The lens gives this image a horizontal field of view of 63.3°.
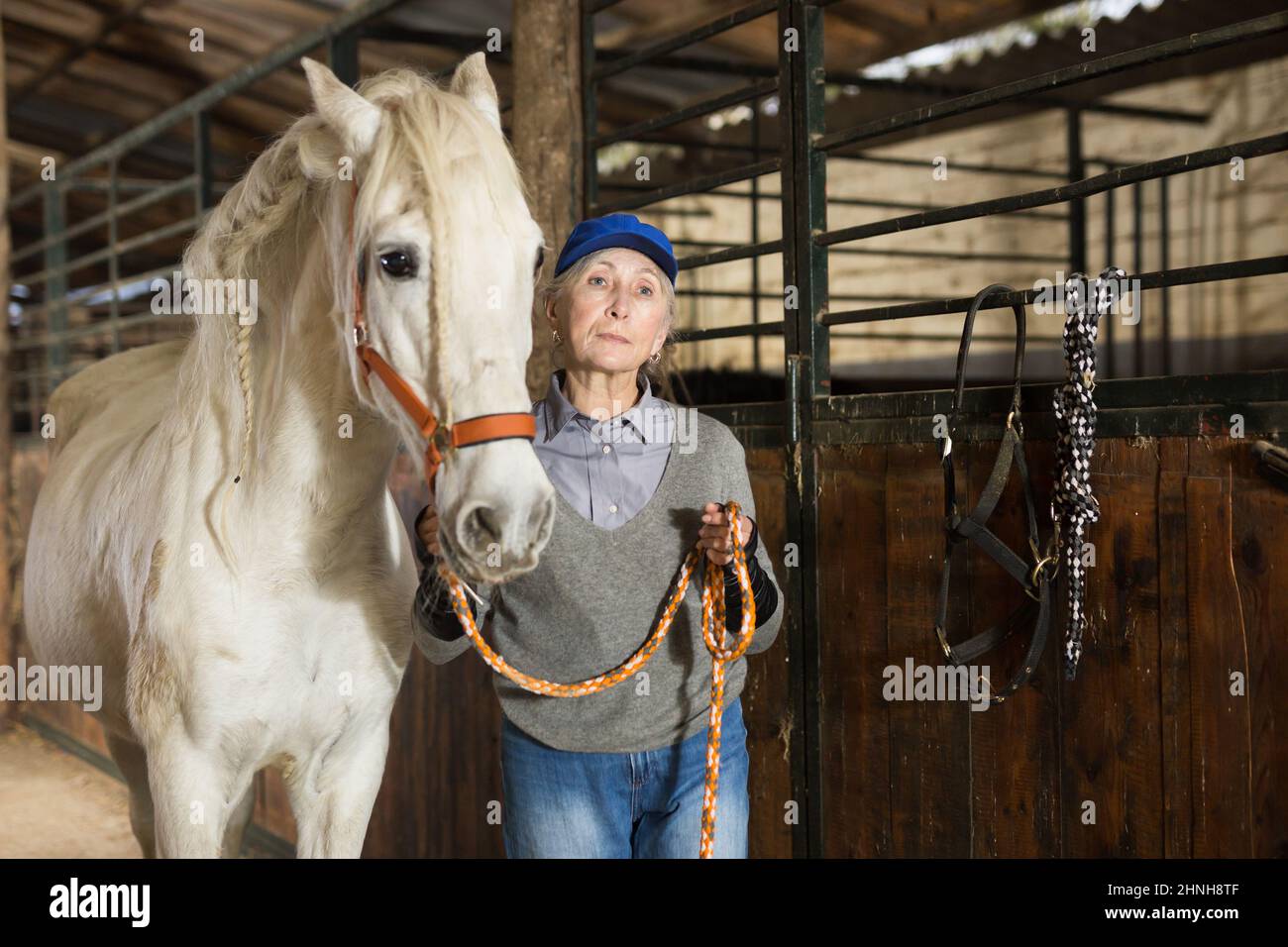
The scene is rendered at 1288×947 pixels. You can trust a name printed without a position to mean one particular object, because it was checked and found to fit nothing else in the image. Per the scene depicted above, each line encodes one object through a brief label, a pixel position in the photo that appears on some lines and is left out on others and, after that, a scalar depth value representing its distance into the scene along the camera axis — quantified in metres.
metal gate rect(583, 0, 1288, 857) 1.60
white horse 1.25
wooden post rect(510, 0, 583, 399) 2.83
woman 1.46
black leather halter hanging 1.58
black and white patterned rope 1.55
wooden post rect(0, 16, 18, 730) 5.16
